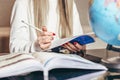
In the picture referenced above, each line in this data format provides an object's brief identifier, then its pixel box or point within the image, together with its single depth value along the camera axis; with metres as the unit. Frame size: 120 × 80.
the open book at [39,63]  0.77
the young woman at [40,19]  1.48
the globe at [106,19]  0.96
